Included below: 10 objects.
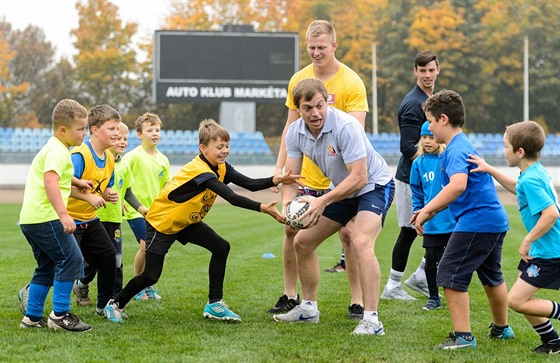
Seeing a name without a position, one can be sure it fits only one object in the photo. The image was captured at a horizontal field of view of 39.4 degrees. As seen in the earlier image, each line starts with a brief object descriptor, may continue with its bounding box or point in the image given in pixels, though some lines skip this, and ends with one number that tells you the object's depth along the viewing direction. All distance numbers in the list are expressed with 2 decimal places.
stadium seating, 32.44
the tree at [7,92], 47.38
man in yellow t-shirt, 6.63
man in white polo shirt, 5.75
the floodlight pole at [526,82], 38.72
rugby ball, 5.83
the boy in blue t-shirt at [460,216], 5.24
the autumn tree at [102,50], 49.59
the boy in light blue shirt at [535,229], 5.04
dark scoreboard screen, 31.59
